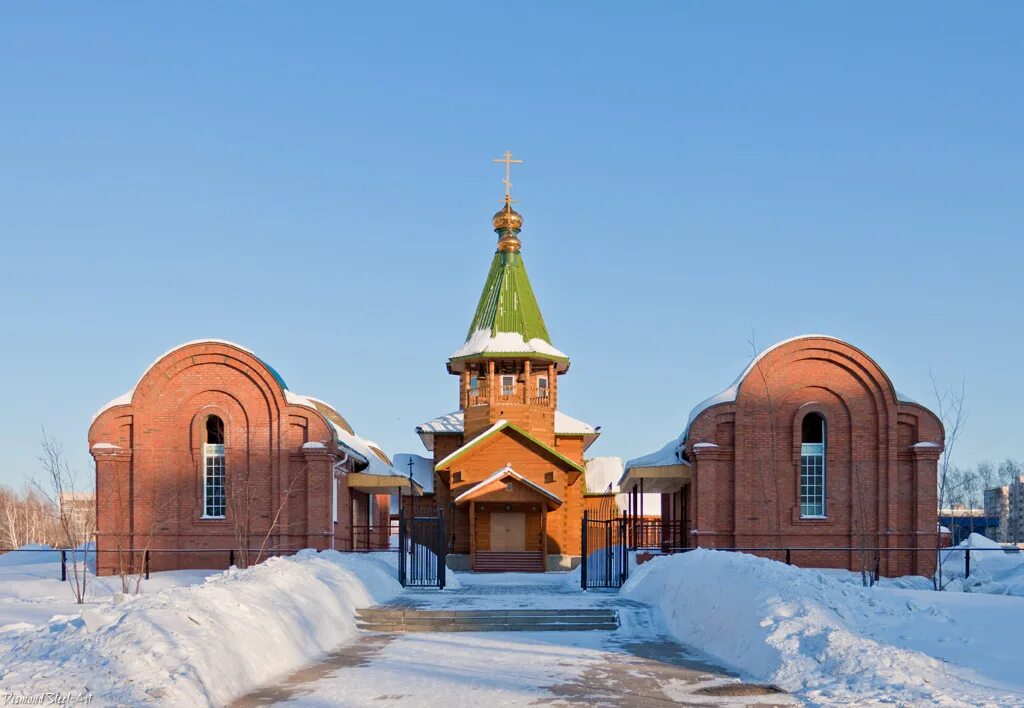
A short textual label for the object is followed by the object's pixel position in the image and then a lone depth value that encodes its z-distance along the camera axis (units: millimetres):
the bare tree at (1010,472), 97412
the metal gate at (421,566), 20547
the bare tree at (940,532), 20603
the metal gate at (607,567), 20516
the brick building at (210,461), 26578
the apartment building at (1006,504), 95562
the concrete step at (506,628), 14492
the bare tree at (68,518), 18094
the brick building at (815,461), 25406
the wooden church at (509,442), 31688
